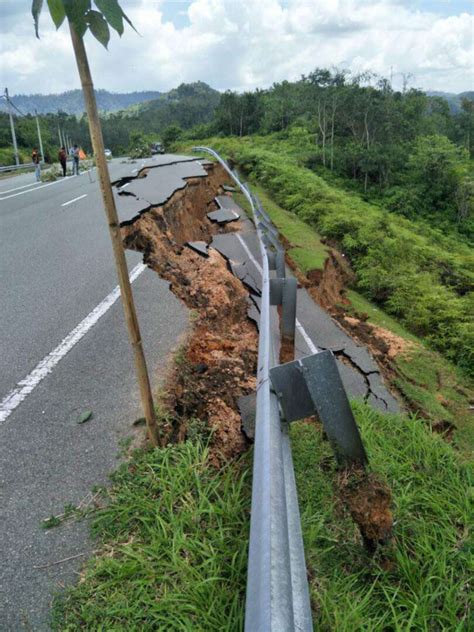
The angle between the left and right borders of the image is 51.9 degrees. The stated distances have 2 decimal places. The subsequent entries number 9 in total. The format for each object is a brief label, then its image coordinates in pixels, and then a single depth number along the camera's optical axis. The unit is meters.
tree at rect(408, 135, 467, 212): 32.28
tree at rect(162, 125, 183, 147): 58.44
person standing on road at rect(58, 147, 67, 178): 20.95
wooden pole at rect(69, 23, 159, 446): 2.13
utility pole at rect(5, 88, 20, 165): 29.90
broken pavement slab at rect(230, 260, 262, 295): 7.29
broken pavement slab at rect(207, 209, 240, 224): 11.26
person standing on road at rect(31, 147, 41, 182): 20.81
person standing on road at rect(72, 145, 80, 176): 20.78
